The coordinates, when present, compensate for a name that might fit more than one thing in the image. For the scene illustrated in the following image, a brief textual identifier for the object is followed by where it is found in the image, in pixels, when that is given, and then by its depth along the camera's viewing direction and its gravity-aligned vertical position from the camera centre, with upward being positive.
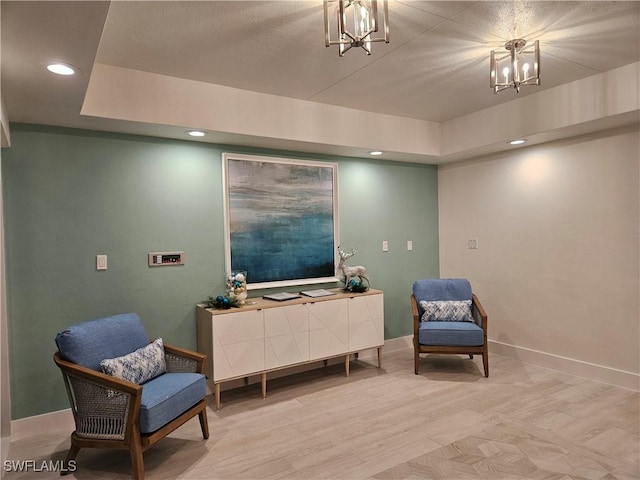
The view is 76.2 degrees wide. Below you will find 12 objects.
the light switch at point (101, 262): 3.14 -0.13
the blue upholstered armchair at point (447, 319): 3.78 -0.83
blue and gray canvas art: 3.79 +0.20
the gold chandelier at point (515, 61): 2.49 +1.16
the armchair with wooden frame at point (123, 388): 2.27 -0.88
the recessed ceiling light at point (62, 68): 1.97 +0.88
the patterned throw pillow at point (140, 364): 2.45 -0.76
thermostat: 3.36 -0.13
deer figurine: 4.15 -0.34
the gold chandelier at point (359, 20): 1.87 +1.04
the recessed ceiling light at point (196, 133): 3.22 +0.88
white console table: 3.28 -0.82
